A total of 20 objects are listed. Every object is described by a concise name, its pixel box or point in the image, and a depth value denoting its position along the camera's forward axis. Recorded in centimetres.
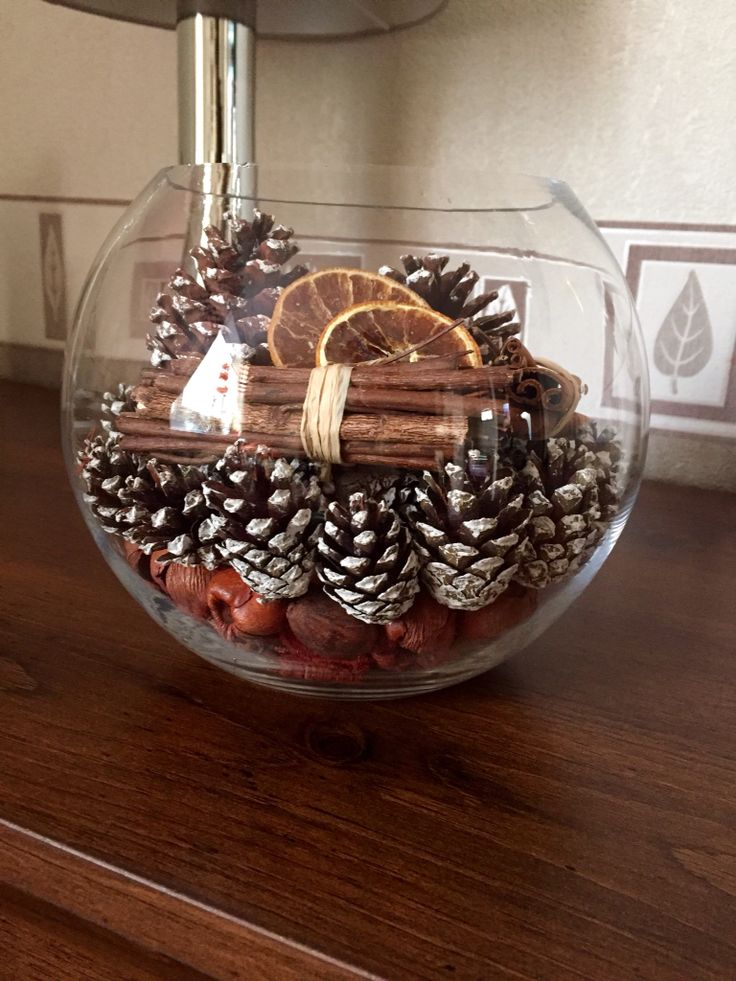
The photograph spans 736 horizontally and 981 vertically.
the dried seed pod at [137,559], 37
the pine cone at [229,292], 32
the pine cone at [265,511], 30
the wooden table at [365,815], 26
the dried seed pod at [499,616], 34
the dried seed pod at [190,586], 34
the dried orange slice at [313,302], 32
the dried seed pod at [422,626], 33
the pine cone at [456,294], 36
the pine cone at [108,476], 34
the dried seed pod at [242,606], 33
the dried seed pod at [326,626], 33
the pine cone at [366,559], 29
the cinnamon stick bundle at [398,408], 30
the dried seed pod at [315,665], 35
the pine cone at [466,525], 30
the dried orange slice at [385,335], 32
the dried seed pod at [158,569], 35
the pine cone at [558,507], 32
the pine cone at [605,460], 35
